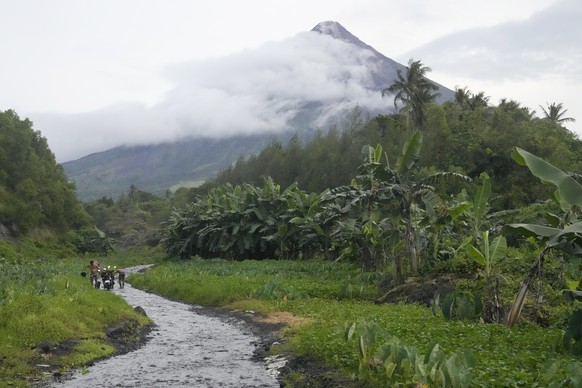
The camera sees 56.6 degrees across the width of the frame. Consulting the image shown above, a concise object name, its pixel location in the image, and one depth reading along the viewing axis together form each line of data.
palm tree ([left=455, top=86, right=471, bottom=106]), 57.97
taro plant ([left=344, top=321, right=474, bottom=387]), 6.53
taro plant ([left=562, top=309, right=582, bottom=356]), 7.93
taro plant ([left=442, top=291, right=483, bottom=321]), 12.38
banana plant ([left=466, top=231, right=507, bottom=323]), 11.98
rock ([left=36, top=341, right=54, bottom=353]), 11.89
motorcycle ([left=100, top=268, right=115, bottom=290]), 26.80
